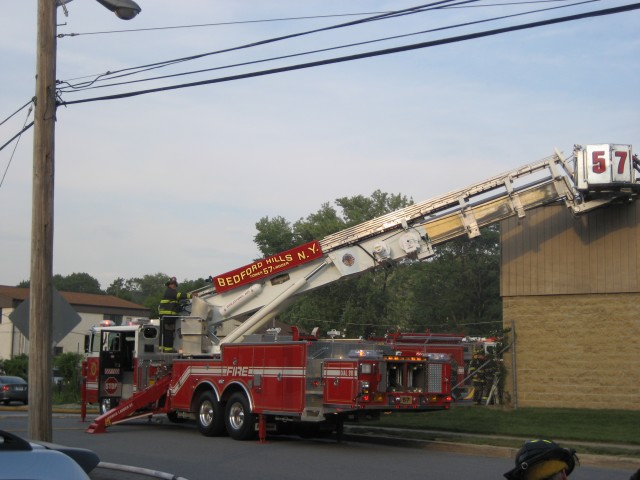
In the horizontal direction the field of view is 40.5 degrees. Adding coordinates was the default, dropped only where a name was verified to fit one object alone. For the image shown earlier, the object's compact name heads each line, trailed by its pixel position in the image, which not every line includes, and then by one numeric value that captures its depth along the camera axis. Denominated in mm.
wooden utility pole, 11539
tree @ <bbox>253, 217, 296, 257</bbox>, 58812
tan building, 20734
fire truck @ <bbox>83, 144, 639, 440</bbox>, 15633
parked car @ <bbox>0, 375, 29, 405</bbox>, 33344
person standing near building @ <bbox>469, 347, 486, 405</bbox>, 22797
